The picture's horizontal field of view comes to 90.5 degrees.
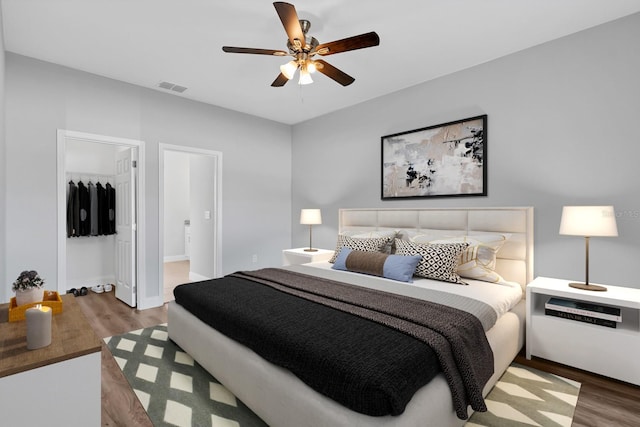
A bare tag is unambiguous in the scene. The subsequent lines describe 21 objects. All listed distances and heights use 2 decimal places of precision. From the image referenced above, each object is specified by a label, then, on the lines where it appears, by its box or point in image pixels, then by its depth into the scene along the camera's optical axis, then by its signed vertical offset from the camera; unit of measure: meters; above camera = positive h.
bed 1.36 -0.79
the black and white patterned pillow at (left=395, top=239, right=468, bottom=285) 2.67 -0.41
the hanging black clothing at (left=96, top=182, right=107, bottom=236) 4.55 +0.07
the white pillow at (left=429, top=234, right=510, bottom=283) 2.75 -0.41
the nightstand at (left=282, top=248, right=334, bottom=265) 4.08 -0.57
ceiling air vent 3.62 +1.47
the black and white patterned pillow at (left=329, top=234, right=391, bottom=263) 3.25 -0.32
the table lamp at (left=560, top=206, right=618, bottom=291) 2.20 -0.07
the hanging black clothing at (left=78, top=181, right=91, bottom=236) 4.41 +0.04
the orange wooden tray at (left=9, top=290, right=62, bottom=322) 1.51 -0.46
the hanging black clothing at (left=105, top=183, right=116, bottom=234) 4.61 +0.05
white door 3.69 -0.16
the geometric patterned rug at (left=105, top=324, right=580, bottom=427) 1.74 -1.13
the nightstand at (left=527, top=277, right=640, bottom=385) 2.08 -0.87
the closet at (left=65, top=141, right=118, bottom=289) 4.43 -0.19
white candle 1.22 -0.45
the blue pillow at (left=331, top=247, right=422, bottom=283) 2.71 -0.46
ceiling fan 1.99 +1.14
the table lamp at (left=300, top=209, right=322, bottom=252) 4.34 -0.06
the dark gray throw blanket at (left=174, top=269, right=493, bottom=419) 1.28 -0.62
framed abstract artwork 3.15 +0.57
